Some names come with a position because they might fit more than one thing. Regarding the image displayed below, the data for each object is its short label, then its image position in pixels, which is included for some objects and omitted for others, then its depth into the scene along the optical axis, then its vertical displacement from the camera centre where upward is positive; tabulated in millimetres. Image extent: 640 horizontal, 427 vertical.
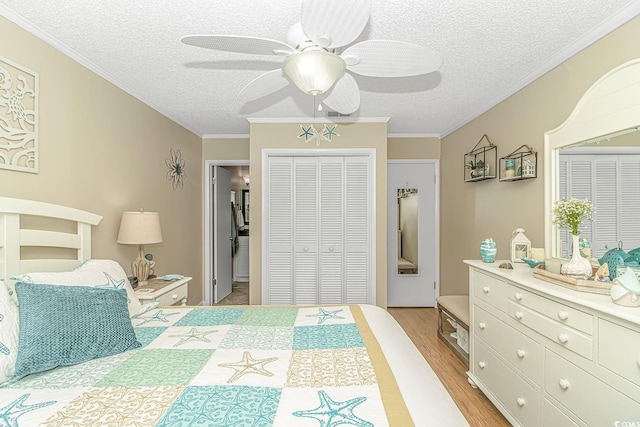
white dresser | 1304 -712
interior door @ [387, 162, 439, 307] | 4570 -422
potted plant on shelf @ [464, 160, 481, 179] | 3365 +507
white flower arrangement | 1861 +15
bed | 998 -620
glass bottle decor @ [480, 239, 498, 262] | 2451 -281
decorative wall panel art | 1749 +565
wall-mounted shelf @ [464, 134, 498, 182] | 3168 +563
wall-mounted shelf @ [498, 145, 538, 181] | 2490 +415
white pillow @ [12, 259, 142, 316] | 1537 -333
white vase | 1726 -286
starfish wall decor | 3828 +978
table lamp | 2572 -122
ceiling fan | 1197 +748
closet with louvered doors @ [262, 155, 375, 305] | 3895 -187
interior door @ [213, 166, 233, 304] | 4746 -286
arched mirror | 1697 +444
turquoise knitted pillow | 1248 -477
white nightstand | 2381 -600
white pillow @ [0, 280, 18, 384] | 1203 -479
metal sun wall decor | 3670 +556
